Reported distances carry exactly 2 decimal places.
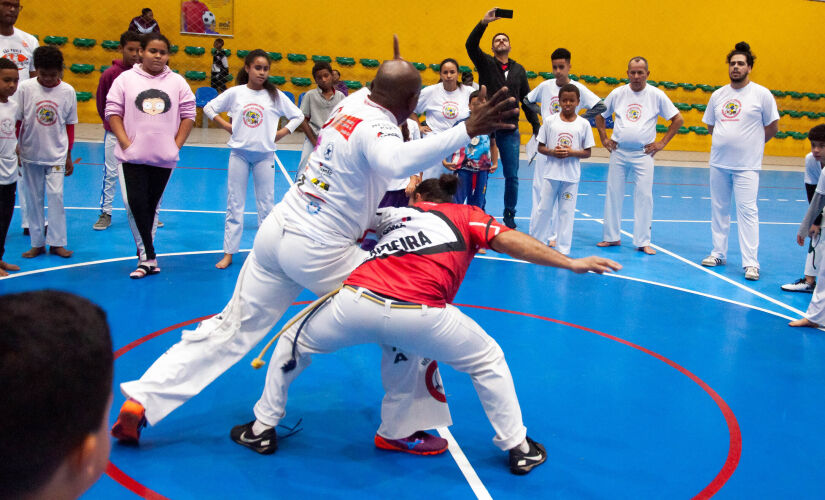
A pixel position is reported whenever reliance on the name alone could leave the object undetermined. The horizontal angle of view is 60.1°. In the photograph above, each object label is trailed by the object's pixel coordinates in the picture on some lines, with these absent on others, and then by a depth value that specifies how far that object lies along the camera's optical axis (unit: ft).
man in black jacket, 29.99
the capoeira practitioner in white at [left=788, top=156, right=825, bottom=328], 20.89
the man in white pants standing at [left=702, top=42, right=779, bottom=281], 27.25
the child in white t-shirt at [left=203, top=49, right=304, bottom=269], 24.64
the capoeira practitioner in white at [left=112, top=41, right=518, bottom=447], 12.09
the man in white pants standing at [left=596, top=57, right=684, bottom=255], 30.19
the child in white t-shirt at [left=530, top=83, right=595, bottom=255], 28.17
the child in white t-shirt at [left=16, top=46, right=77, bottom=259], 23.15
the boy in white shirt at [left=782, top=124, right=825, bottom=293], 23.04
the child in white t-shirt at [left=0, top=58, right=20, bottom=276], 21.63
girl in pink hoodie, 21.26
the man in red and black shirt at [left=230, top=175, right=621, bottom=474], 11.44
